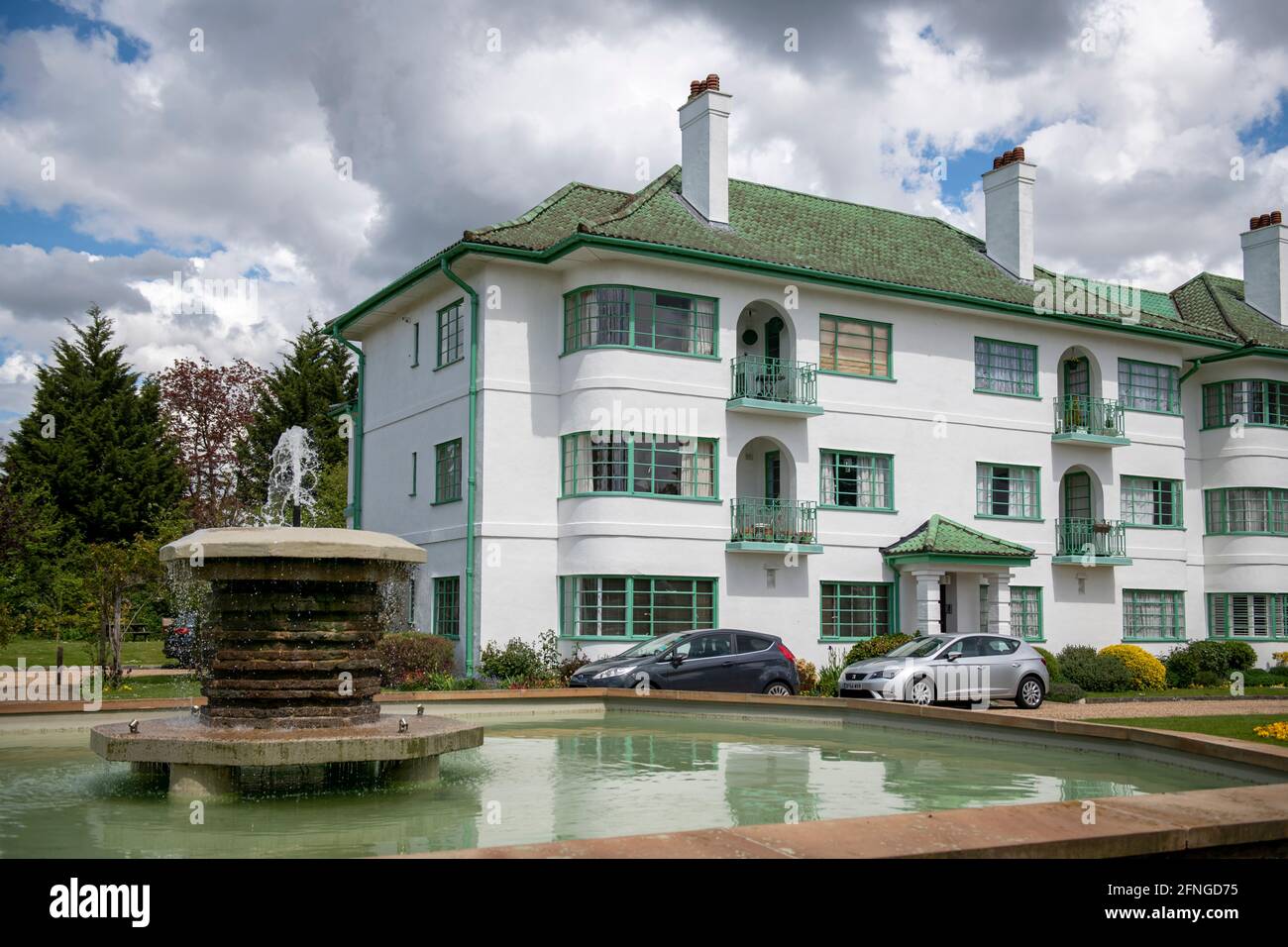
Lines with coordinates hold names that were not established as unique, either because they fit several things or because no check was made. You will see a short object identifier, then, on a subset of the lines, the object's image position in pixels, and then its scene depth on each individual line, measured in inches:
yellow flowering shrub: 1203.9
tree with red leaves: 2085.4
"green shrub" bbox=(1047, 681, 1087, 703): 994.1
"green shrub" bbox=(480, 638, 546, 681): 1002.1
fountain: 401.7
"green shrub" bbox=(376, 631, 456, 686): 971.9
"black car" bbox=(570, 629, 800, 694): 818.2
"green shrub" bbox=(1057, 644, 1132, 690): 1163.9
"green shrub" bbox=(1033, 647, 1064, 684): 1126.5
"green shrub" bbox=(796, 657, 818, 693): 1066.7
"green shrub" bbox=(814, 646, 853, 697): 1052.8
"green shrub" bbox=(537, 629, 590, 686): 1011.3
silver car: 842.8
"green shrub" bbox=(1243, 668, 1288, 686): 1254.3
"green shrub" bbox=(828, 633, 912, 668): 1058.7
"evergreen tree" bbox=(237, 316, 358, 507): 2016.5
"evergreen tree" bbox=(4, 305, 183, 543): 1712.6
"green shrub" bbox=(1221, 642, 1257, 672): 1309.1
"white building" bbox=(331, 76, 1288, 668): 1058.1
